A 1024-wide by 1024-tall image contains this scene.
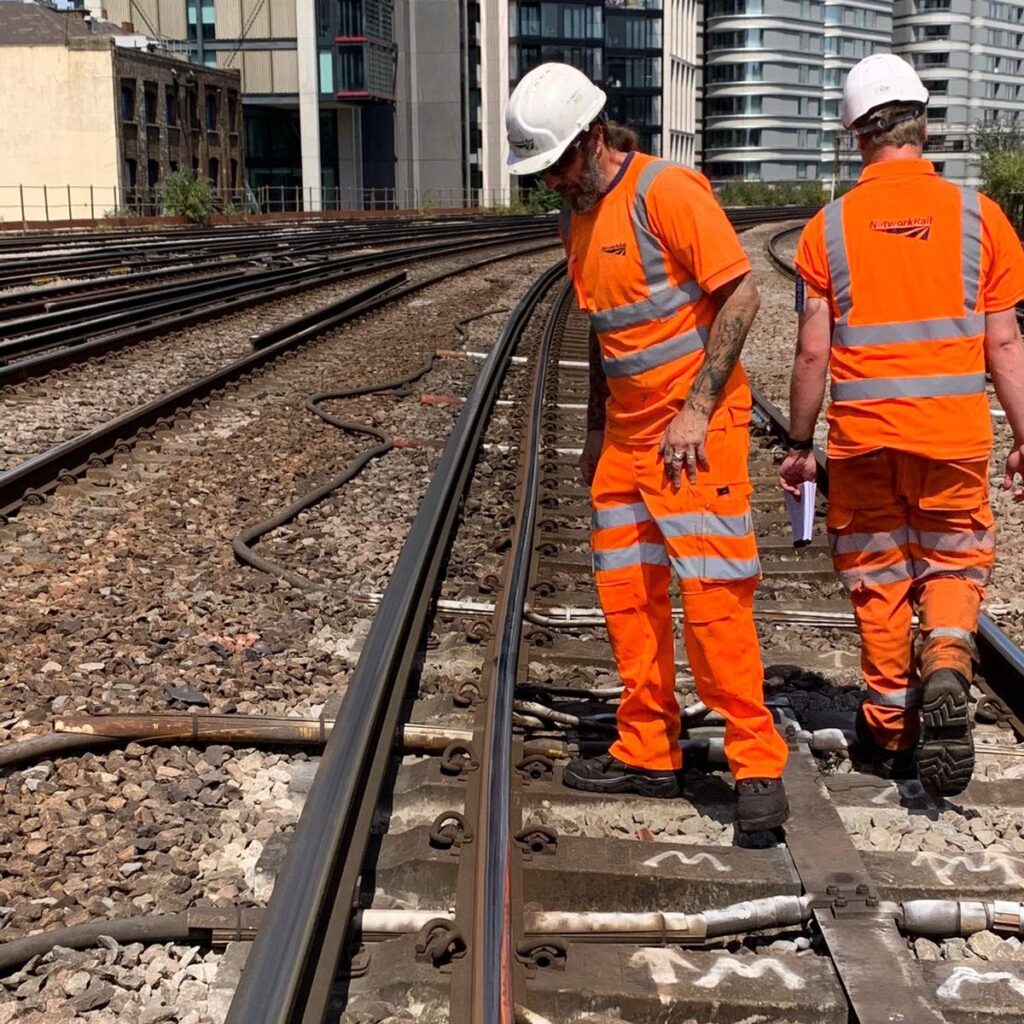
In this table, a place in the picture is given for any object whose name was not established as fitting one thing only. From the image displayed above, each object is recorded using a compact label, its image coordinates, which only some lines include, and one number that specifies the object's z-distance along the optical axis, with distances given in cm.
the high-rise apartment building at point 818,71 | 12494
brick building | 5594
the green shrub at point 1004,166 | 3838
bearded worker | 369
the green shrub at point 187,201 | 4641
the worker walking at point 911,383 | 397
